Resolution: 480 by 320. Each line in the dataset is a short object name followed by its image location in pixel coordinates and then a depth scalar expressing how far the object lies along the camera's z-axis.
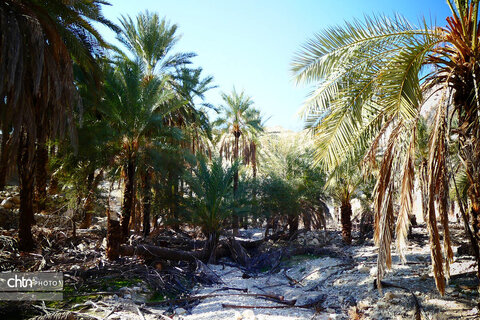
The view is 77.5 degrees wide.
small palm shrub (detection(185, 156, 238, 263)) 10.53
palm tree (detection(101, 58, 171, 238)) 9.35
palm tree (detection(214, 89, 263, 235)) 21.17
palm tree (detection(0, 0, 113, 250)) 4.83
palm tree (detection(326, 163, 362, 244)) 13.64
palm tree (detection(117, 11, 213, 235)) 14.02
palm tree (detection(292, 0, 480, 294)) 4.27
